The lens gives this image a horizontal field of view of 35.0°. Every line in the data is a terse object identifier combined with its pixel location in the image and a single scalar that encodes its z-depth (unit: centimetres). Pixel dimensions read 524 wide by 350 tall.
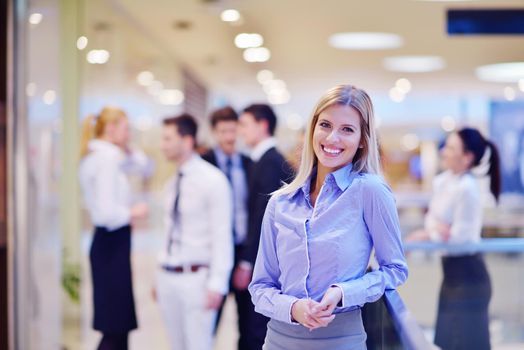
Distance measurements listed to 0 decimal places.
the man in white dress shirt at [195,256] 417
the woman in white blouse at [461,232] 355
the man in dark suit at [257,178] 410
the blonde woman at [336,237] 229
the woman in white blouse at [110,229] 456
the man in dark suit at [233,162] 497
